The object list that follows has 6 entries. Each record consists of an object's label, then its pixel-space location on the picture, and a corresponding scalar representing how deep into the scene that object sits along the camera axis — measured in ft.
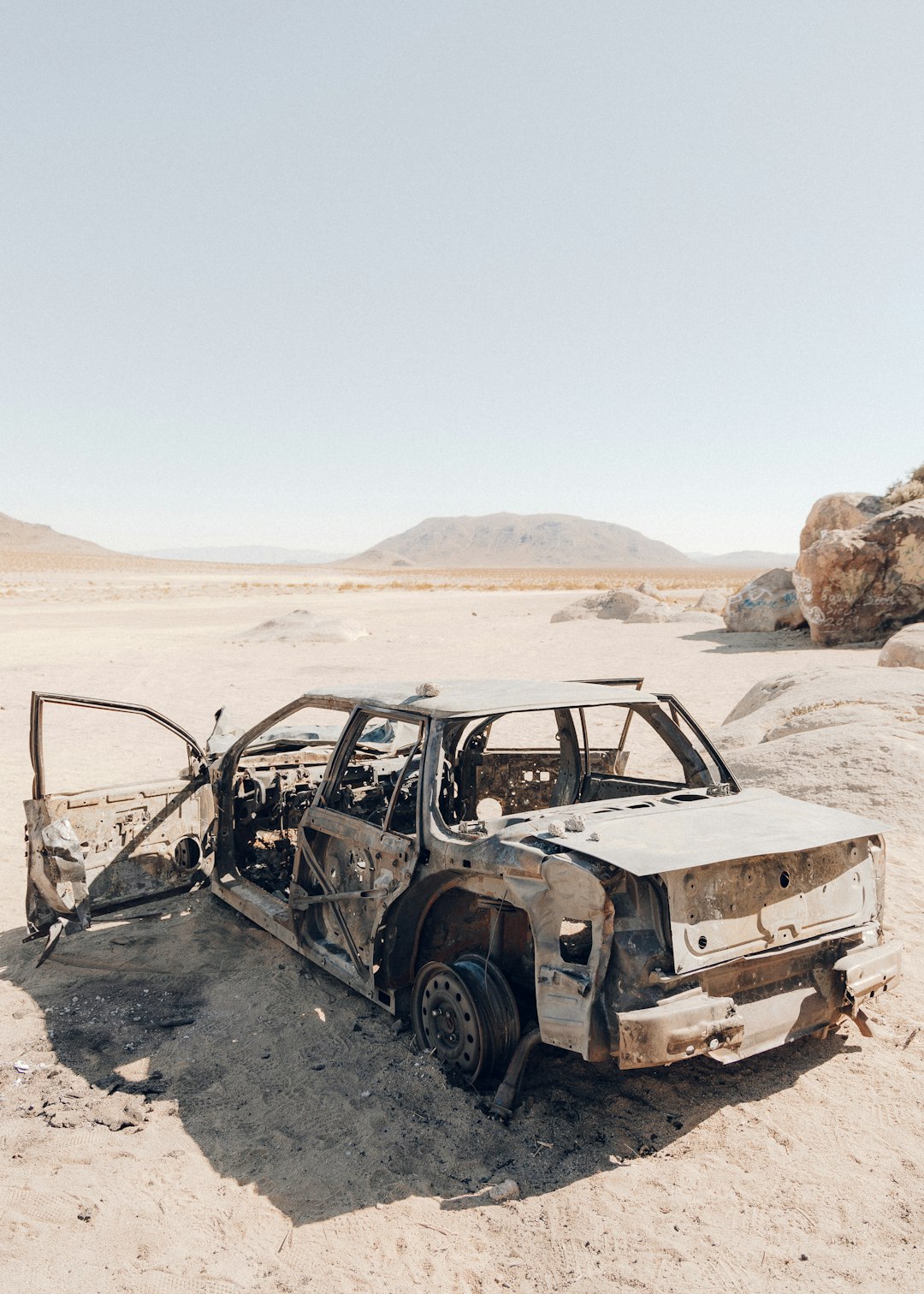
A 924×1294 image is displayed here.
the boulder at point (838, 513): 73.10
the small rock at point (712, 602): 109.60
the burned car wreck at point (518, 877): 10.98
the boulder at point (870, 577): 62.03
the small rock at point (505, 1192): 10.75
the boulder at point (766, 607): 72.59
